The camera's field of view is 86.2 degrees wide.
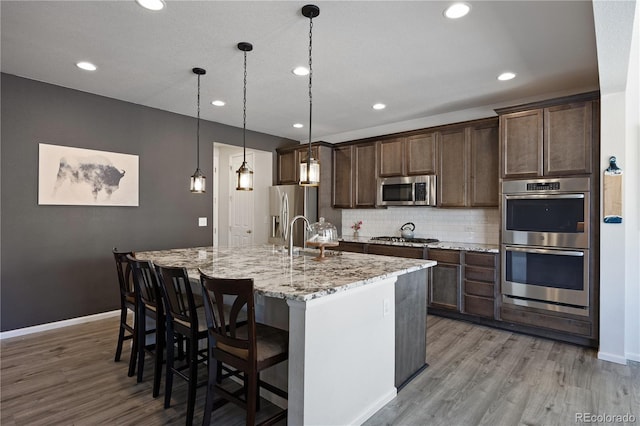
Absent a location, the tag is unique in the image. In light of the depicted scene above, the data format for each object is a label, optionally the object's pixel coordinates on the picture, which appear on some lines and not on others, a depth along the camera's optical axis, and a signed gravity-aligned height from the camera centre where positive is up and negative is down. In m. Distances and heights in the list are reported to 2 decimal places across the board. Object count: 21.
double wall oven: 3.29 -0.31
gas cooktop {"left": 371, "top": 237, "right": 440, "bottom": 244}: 4.75 -0.38
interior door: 6.39 +0.05
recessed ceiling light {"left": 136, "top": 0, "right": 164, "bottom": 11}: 2.25 +1.39
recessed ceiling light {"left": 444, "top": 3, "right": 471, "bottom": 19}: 2.25 +1.37
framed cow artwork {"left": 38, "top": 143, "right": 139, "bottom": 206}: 3.75 +0.41
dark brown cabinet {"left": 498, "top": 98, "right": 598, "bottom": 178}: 3.27 +0.75
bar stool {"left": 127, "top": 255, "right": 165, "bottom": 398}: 2.38 -0.72
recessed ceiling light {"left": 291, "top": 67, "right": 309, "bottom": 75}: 3.30 +1.39
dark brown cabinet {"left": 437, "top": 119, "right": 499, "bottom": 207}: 4.15 +0.61
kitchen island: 1.75 -0.65
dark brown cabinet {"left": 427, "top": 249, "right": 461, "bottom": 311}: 4.11 -0.82
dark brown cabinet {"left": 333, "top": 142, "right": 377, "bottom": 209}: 5.32 +0.60
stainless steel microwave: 4.65 +0.32
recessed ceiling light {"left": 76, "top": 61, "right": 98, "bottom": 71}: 3.22 +1.40
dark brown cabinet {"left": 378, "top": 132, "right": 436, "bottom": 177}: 4.66 +0.82
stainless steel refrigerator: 5.57 +0.06
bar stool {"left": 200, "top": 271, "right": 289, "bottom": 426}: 1.67 -0.71
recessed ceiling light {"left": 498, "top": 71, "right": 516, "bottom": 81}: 3.37 +1.38
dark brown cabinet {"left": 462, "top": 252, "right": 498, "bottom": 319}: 3.85 -0.82
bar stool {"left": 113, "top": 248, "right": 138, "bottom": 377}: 2.71 -0.76
